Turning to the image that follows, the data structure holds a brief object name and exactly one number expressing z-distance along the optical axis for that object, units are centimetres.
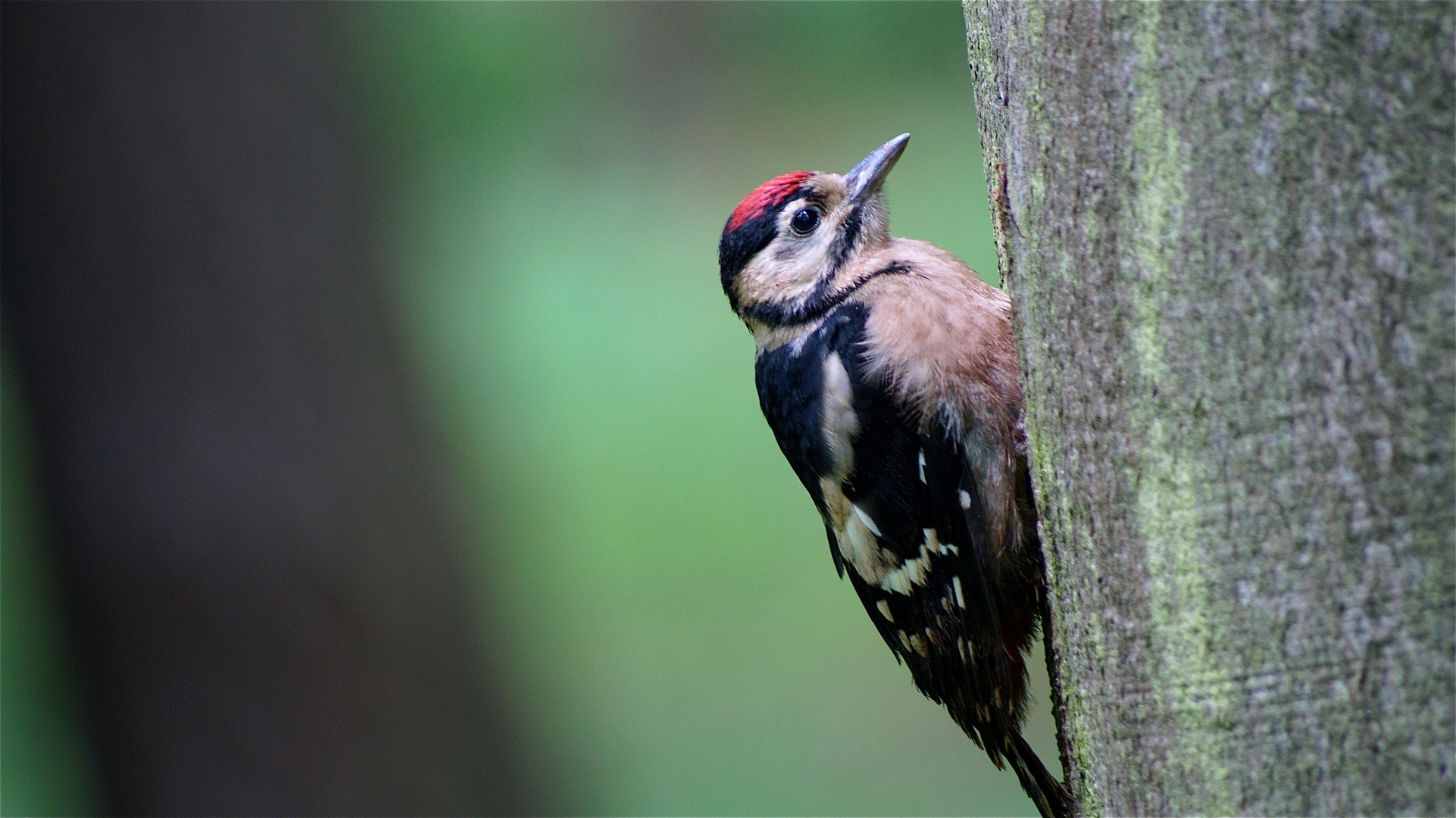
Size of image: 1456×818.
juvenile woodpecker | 479
